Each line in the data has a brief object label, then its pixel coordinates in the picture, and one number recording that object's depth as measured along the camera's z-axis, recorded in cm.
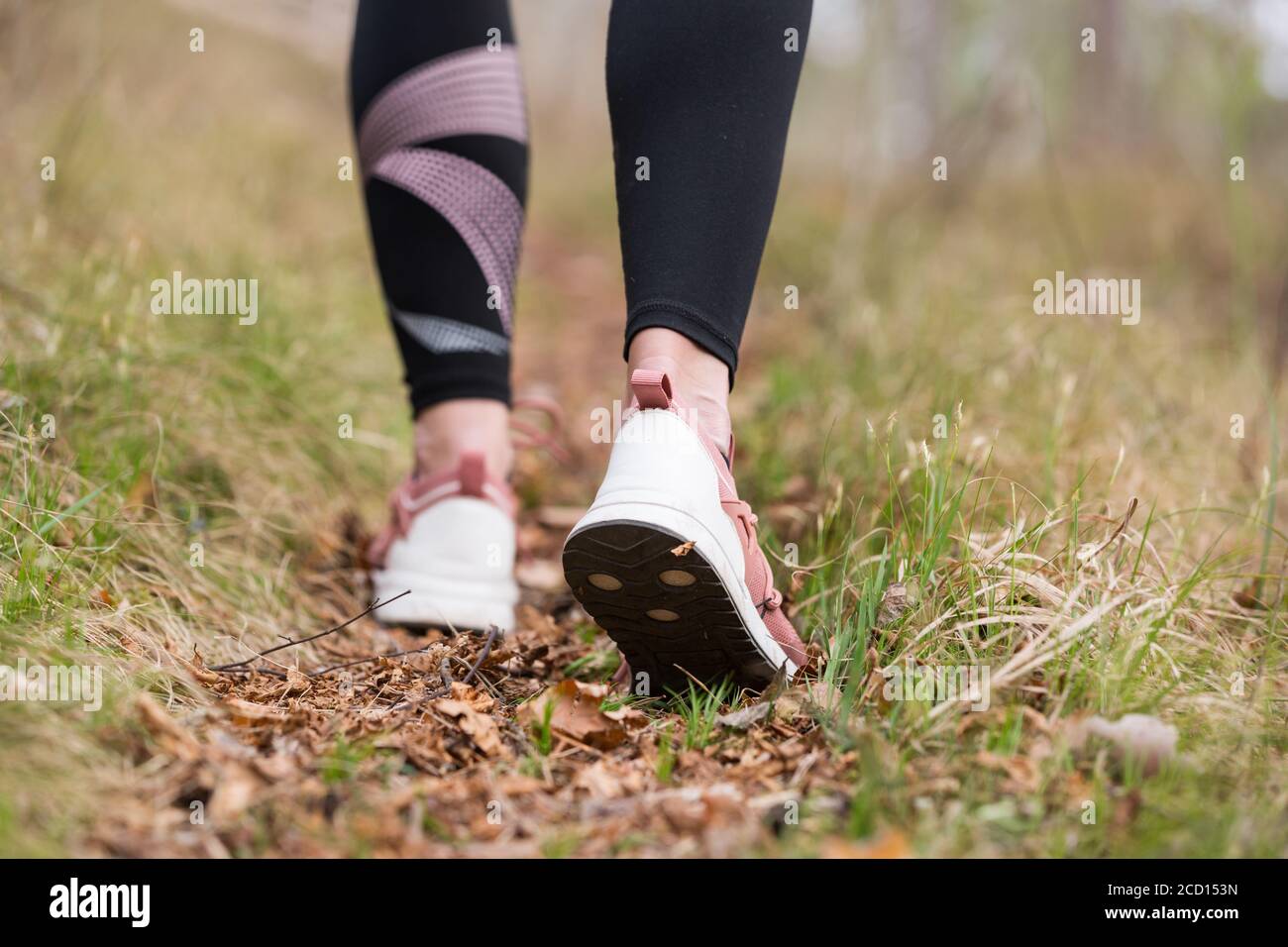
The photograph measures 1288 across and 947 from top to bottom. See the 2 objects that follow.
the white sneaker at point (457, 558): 155
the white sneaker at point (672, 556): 108
